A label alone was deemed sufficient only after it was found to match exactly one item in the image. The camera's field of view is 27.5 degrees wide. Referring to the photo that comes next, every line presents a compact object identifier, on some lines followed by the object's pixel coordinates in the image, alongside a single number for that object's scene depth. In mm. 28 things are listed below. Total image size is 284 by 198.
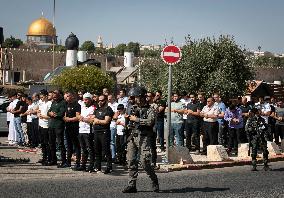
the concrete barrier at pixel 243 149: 17641
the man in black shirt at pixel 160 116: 17797
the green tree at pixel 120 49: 177950
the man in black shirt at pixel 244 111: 19086
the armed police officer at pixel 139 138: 10711
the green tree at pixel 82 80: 53688
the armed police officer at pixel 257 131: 15008
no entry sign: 15092
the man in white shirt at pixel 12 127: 20062
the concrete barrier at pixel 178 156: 15461
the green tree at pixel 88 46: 168825
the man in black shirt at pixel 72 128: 13805
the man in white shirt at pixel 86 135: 13539
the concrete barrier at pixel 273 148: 18609
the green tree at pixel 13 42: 149500
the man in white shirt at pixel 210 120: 17438
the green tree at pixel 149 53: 155200
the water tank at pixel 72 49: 88500
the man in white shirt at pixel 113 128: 15633
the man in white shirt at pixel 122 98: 17208
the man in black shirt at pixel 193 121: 18094
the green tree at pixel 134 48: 189225
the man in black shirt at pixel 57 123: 14016
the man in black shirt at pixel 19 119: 19672
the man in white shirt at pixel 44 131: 14669
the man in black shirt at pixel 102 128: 13180
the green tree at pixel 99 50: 164300
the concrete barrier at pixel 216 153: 16422
